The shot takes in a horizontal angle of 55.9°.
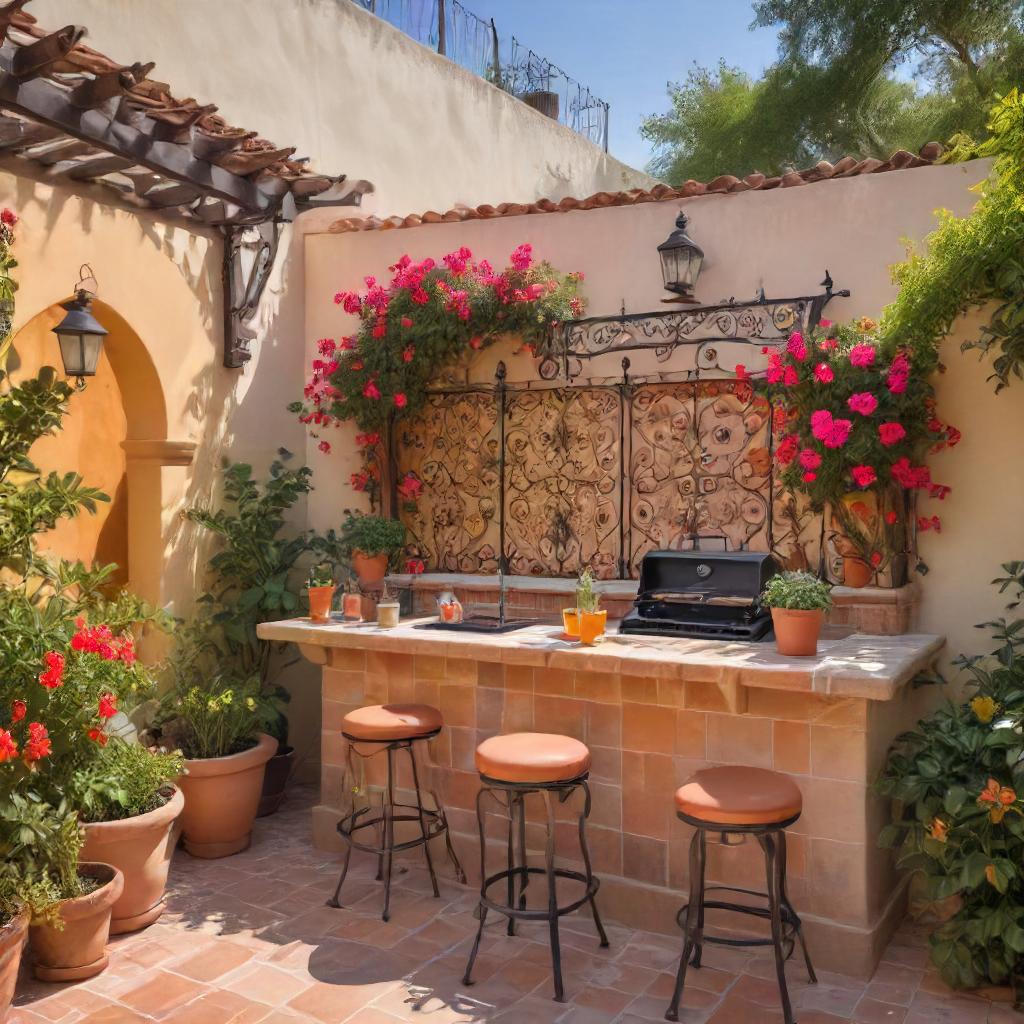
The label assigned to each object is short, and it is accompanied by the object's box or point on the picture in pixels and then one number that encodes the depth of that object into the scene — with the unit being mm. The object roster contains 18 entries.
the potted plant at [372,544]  6160
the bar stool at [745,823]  3611
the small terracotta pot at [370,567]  6203
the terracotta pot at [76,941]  4035
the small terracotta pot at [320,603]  5629
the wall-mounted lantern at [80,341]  4812
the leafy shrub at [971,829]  3736
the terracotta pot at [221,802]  5367
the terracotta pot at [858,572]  5000
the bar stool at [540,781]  4004
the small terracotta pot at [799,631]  4293
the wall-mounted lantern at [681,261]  5441
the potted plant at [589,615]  4695
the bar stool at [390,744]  4695
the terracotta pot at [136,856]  4461
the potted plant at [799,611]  4301
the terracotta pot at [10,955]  3578
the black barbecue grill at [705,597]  4832
